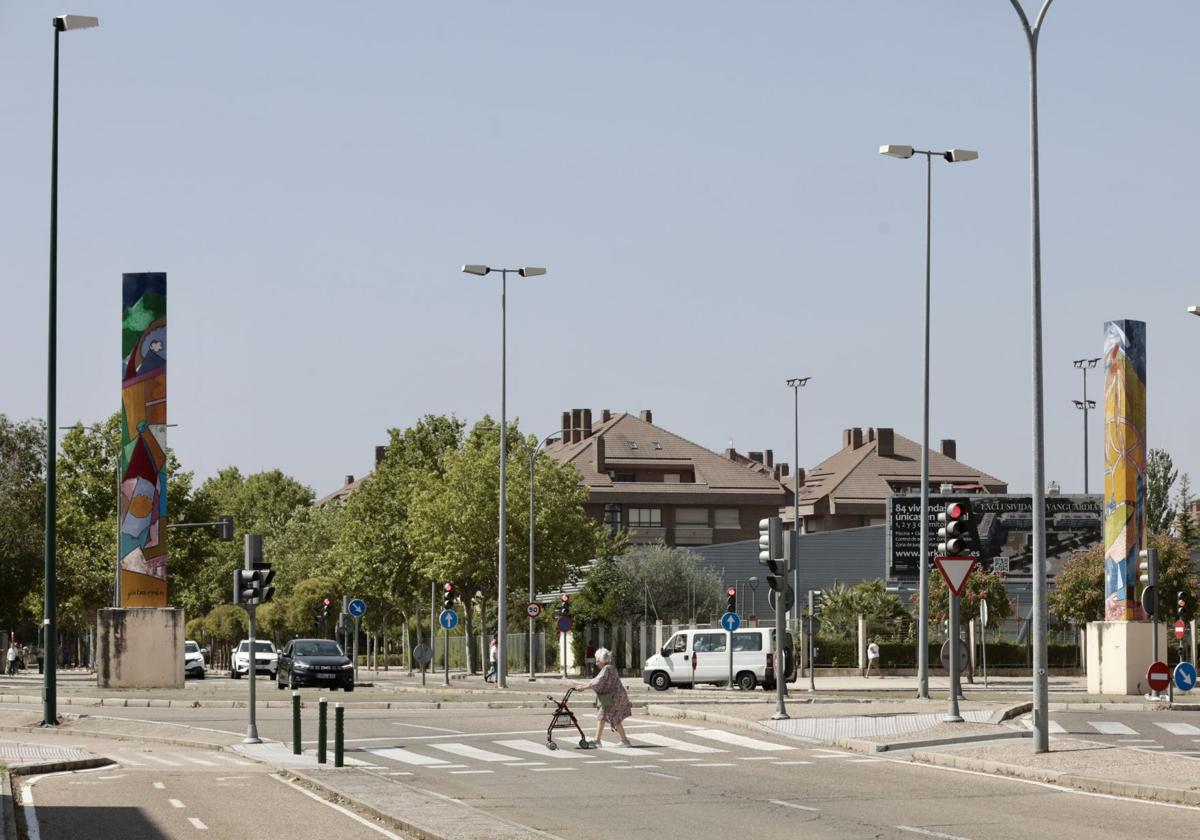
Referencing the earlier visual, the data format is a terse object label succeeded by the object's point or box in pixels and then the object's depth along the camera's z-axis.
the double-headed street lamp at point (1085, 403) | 104.94
